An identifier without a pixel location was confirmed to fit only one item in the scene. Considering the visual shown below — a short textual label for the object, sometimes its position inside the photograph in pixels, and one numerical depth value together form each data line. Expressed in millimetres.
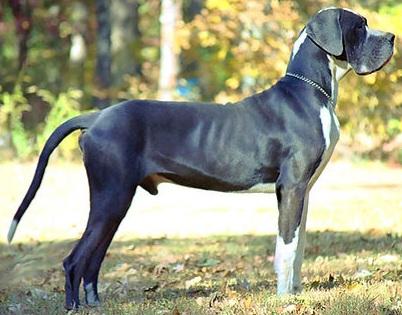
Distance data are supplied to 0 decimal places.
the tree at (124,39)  48026
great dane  12124
